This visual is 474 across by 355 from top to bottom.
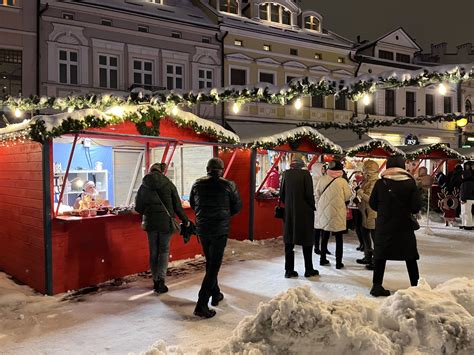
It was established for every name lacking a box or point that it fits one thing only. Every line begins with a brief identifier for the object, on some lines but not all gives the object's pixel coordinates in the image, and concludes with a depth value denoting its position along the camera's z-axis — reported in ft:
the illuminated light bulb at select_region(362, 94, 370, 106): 23.75
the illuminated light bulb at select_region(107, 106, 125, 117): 21.22
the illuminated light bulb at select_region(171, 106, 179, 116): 24.58
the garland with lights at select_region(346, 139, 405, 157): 41.39
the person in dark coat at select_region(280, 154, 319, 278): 21.68
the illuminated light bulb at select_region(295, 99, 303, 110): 26.07
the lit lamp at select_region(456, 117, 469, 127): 54.13
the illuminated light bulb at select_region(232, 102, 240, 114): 24.90
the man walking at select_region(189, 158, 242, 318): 16.63
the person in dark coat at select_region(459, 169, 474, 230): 38.96
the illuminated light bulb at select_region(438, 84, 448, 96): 23.84
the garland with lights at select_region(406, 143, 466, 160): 49.24
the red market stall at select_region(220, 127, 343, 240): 33.01
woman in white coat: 24.31
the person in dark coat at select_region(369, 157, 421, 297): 17.81
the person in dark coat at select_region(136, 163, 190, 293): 19.77
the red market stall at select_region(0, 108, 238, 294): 19.69
